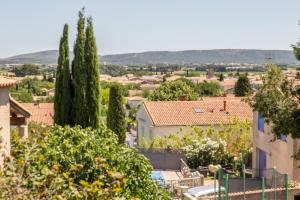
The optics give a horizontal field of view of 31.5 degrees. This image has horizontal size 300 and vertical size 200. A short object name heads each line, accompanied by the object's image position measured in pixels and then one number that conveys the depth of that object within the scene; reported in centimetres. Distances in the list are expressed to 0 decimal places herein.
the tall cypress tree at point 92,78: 2562
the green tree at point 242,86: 7038
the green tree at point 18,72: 19600
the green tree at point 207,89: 11225
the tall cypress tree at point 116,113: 3675
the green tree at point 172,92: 6981
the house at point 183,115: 4188
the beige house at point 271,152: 2425
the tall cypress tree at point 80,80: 2566
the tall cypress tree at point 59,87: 2655
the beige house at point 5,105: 1486
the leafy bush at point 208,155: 3312
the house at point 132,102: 9572
